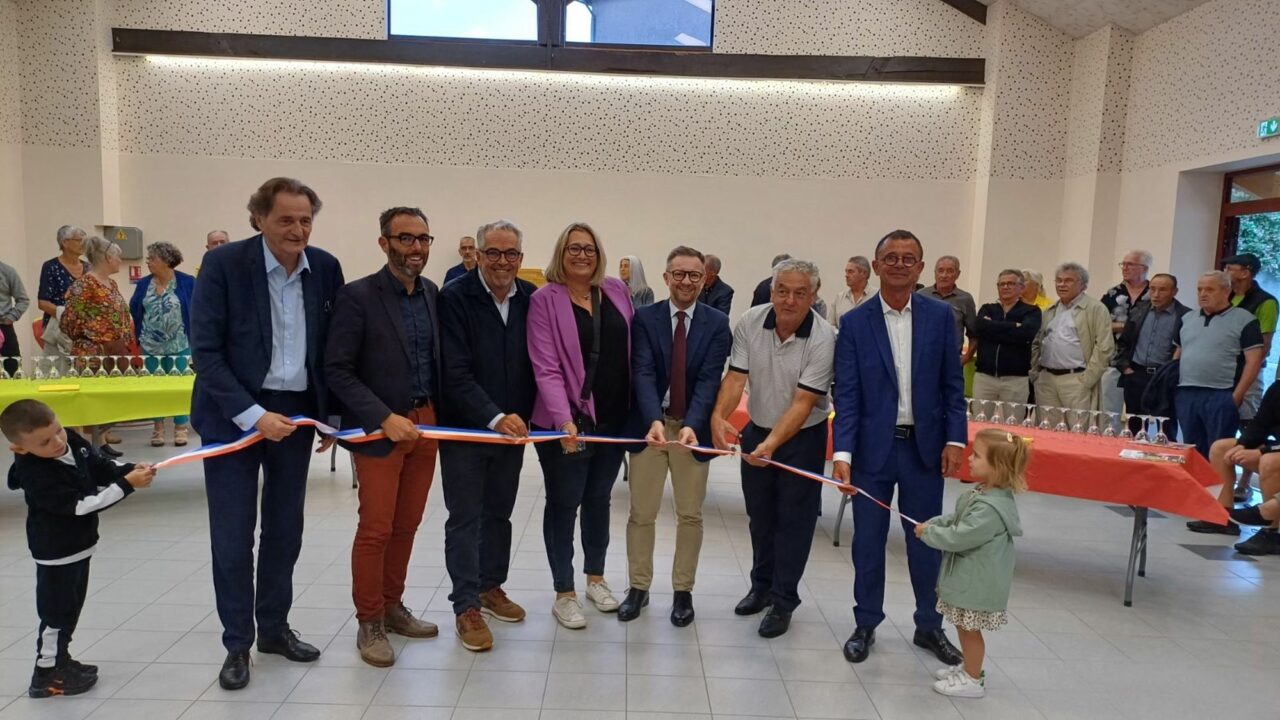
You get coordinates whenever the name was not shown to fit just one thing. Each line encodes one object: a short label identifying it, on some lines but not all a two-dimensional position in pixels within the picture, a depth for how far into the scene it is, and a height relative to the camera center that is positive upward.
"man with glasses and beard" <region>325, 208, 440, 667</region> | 2.97 -0.40
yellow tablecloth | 4.69 -0.77
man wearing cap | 5.88 +0.09
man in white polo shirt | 3.38 -0.51
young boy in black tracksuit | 2.66 -0.84
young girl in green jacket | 2.89 -0.88
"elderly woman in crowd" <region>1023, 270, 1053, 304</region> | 6.22 +0.16
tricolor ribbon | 2.86 -0.62
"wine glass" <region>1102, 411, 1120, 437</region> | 4.69 -0.74
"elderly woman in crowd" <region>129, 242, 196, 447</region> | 6.58 -0.29
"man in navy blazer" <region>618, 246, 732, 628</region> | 3.46 -0.48
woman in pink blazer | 3.28 -0.41
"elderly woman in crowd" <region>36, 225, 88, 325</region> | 6.41 -0.01
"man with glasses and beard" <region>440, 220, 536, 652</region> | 3.17 -0.42
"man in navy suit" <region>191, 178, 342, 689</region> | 2.82 -0.35
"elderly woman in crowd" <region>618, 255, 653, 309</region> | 7.02 +0.12
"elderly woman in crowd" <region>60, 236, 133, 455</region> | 5.62 -0.27
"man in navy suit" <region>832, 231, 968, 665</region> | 3.25 -0.50
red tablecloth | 3.85 -0.89
